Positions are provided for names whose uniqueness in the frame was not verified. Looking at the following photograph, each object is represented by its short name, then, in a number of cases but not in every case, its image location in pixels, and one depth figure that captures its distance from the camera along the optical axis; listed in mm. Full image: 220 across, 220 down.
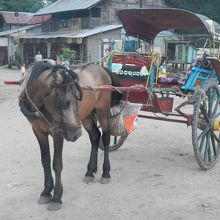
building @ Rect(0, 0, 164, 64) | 28609
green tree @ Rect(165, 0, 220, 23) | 33656
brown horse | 3969
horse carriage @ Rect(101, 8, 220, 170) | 5578
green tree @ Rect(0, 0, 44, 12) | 51747
